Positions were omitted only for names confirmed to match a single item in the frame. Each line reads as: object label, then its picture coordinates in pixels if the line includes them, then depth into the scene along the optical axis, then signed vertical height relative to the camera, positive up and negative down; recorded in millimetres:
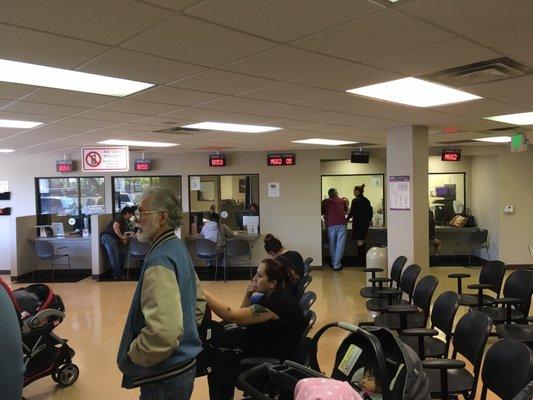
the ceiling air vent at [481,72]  2818 +775
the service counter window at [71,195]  9805 -6
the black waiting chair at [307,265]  5176 -886
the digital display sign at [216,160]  9055 +656
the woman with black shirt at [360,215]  9203 -499
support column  5500 -79
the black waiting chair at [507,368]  2182 -911
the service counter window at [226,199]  9516 -142
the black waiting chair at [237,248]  8375 -1031
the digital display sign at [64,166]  9367 +608
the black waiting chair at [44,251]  8516 -1043
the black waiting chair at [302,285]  4290 -911
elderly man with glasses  1714 -476
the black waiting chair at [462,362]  2537 -1006
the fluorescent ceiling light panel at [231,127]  5327 +811
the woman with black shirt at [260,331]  2758 -869
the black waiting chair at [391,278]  5008 -1000
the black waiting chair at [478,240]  8789 -993
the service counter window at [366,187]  10250 +80
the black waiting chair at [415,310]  3782 -1061
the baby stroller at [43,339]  3551 -1150
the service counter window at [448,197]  10062 -175
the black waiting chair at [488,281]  4641 -989
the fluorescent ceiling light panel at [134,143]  6930 +824
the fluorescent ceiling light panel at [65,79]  2816 +791
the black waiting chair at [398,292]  4516 -1046
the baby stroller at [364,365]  1780 -741
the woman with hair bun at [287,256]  4366 -659
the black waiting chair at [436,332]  3064 -1010
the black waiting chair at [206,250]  8352 -1049
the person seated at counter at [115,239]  8555 -845
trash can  5992 -913
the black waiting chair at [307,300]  3424 -840
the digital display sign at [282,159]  9047 +652
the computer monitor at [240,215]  9518 -474
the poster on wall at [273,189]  9367 +62
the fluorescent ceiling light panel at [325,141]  7453 +845
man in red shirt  9062 -664
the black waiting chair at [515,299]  4104 -1037
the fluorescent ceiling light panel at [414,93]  3400 +791
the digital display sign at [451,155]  8719 +655
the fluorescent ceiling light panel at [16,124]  4828 +804
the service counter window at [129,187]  9727 +161
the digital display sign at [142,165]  9312 +599
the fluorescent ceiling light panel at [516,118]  5033 +818
